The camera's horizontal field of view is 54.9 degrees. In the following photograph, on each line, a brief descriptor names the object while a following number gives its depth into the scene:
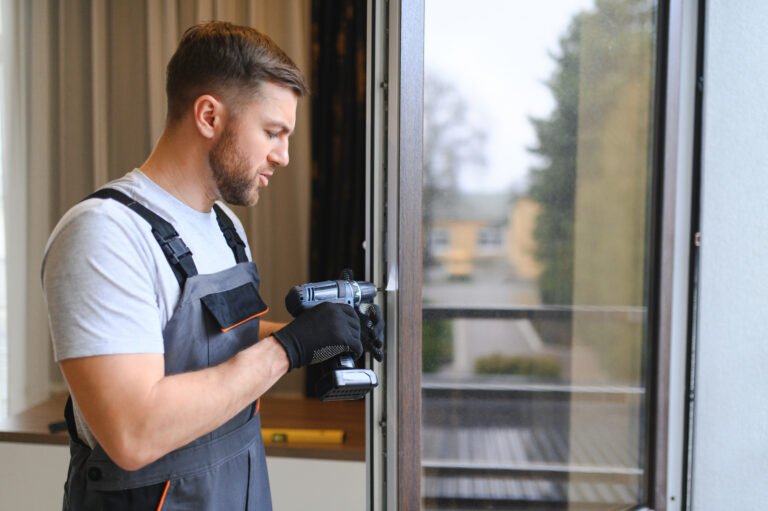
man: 0.94
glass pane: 1.35
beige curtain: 2.74
